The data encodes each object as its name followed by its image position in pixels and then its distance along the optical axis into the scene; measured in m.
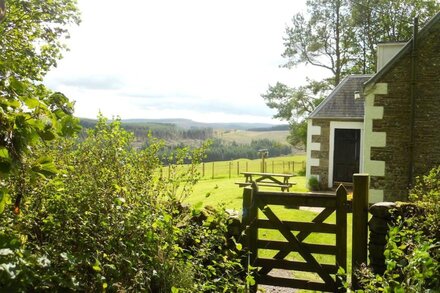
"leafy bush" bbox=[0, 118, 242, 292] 2.38
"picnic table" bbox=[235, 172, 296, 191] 14.70
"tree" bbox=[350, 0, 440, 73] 29.59
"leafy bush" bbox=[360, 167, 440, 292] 2.85
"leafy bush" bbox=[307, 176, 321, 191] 17.86
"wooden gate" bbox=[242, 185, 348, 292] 5.46
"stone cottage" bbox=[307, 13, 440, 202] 11.17
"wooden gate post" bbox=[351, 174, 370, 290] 5.38
